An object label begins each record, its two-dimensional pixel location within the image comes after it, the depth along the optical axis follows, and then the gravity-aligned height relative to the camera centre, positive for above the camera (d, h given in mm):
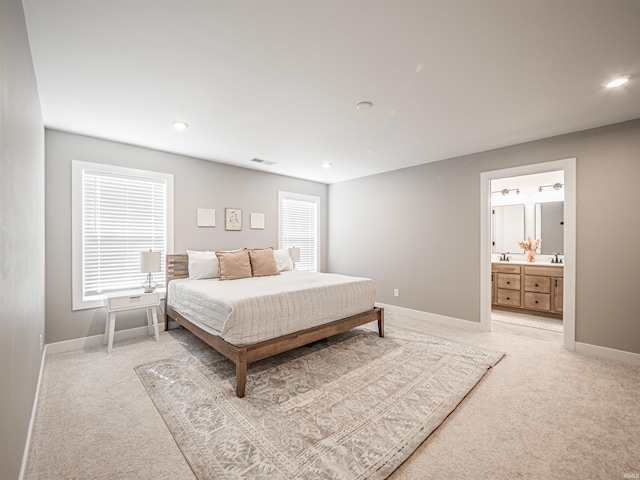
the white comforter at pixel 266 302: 2522 -673
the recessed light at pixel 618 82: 2215 +1265
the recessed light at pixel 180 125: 3064 +1250
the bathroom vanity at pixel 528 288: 4613 -837
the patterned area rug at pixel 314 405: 1659 -1297
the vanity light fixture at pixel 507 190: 5556 +966
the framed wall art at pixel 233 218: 4723 +337
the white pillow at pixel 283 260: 4824 -378
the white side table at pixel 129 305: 3236 -809
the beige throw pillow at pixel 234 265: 3947 -391
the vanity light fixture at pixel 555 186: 5056 +975
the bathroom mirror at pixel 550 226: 5070 +246
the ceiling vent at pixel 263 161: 4473 +1251
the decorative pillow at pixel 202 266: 3996 -402
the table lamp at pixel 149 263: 3575 -322
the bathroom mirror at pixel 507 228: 5543 +230
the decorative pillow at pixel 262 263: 4277 -380
